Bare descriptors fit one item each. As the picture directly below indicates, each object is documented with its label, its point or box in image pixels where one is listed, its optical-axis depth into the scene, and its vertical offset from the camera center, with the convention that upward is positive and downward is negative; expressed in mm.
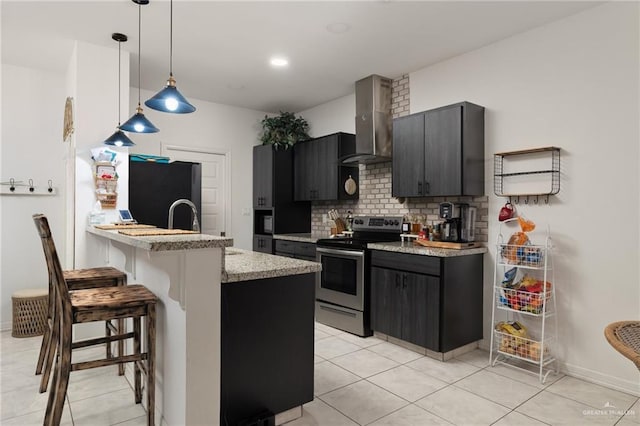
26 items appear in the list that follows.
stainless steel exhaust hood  4188 +986
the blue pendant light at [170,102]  2184 +614
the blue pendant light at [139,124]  2740 +599
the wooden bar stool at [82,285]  2545 -534
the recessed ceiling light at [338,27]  3111 +1489
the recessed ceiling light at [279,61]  3805 +1485
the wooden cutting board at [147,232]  2020 -131
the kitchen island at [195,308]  1768 -478
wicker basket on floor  3713 -1009
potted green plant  5336 +1088
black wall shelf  3045 +321
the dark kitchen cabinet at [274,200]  5285 +132
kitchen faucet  2662 -82
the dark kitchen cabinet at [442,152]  3373 +543
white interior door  5293 +303
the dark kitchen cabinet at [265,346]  1999 -749
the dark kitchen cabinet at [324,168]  4754 +534
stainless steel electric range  3793 -675
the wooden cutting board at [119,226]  2795 -132
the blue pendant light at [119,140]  3047 +544
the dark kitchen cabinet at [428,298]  3193 -763
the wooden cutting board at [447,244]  3324 -296
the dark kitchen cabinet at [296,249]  4504 -482
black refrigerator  3890 +192
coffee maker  3455 -107
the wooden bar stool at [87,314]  1911 -546
